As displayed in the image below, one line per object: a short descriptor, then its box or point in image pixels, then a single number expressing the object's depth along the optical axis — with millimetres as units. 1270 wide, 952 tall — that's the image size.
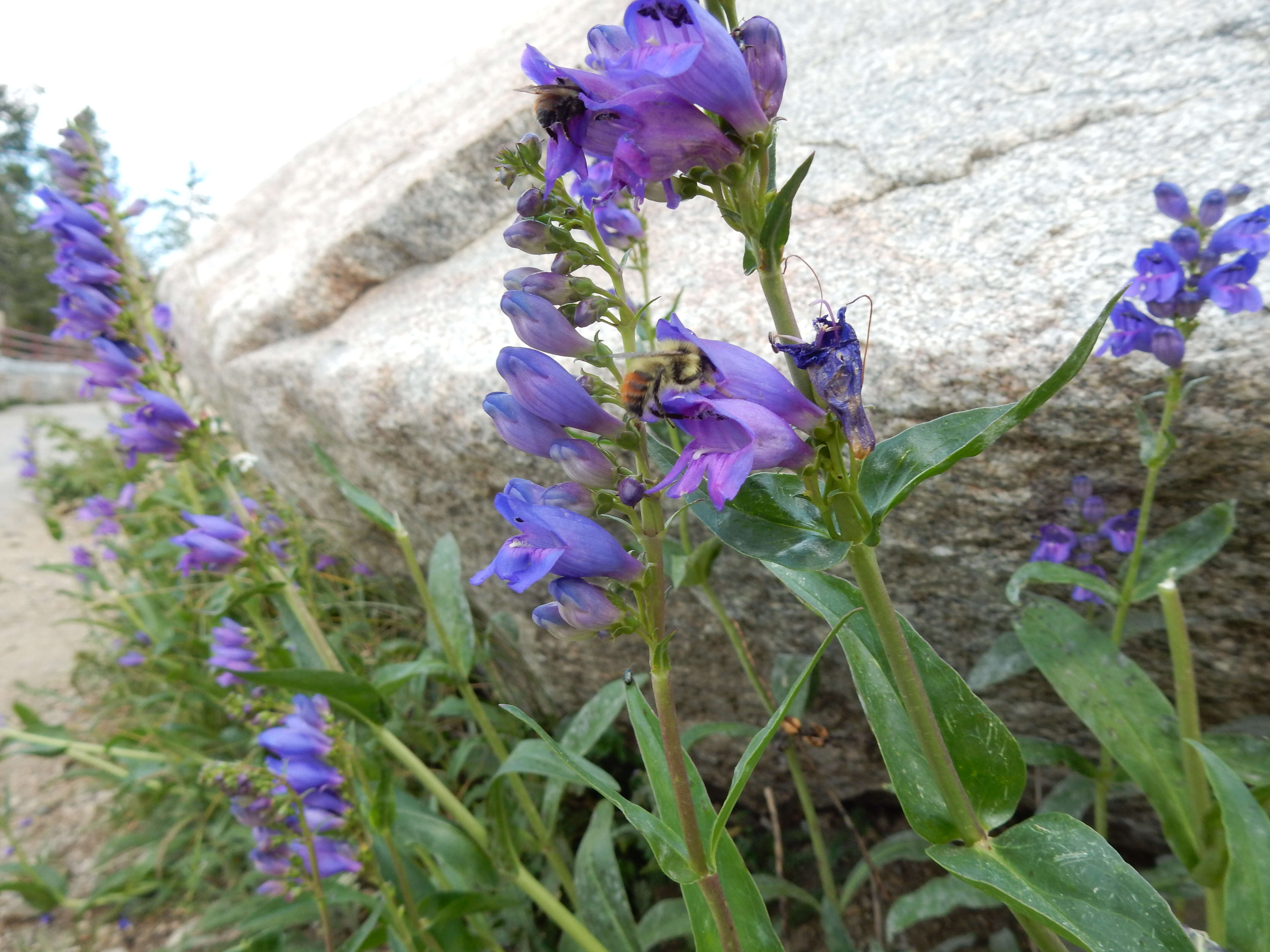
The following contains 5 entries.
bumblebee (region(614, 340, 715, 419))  119
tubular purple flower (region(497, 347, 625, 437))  133
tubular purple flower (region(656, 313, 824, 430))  120
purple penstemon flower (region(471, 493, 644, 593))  132
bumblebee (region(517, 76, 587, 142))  124
